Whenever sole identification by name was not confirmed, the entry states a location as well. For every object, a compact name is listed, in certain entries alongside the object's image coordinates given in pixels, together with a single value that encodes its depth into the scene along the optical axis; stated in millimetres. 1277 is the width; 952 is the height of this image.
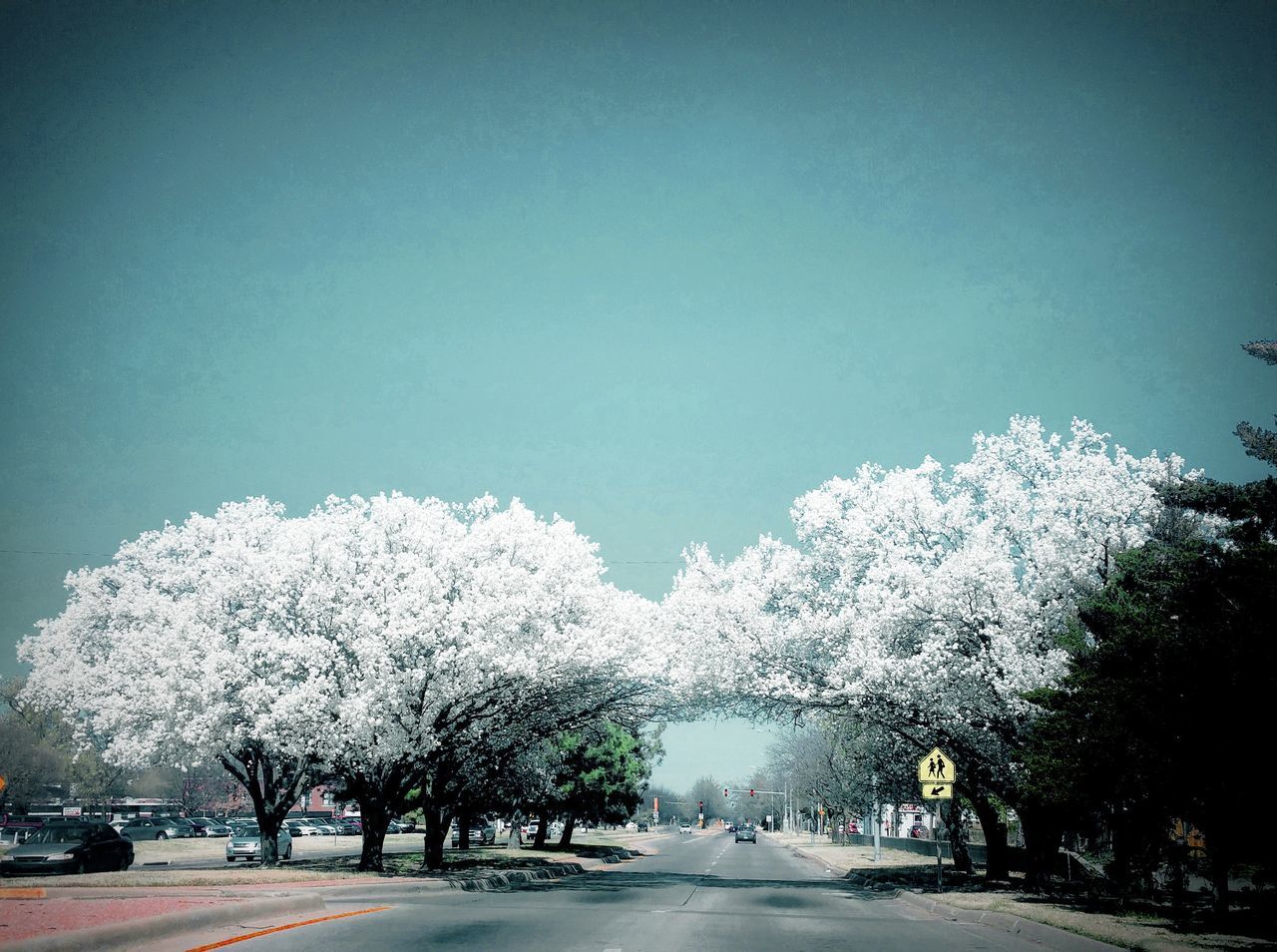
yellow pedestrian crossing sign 24484
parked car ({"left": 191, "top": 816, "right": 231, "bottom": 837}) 73044
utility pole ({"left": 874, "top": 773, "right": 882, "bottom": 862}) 51031
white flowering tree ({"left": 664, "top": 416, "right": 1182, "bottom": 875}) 26062
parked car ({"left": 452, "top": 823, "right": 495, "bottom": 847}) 67750
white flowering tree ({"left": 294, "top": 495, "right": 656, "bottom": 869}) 27359
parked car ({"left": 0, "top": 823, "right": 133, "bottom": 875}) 27953
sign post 24484
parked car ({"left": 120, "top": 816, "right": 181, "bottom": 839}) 59688
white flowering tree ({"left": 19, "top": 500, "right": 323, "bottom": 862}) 28969
